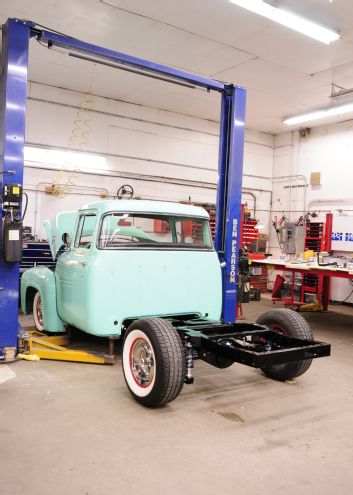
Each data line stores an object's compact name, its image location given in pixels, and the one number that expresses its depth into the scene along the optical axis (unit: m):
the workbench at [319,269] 7.63
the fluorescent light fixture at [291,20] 6.26
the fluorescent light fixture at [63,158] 10.41
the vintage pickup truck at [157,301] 3.99
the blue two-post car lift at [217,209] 4.21
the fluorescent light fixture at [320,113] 9.88
